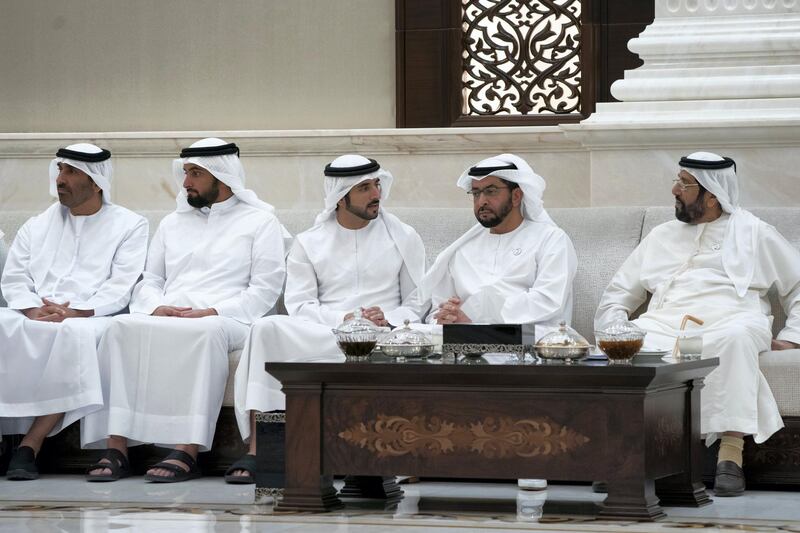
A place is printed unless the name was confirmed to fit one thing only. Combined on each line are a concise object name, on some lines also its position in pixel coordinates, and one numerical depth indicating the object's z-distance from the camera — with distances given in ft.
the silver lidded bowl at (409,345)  25.50
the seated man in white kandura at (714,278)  28.23
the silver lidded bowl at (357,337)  25.02
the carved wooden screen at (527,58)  41.93
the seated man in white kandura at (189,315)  30.27
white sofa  32.57
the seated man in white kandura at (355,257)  32.84
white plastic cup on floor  24.31
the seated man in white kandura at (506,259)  31.48
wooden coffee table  23.62
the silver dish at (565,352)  24.52
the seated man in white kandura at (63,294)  30.96
